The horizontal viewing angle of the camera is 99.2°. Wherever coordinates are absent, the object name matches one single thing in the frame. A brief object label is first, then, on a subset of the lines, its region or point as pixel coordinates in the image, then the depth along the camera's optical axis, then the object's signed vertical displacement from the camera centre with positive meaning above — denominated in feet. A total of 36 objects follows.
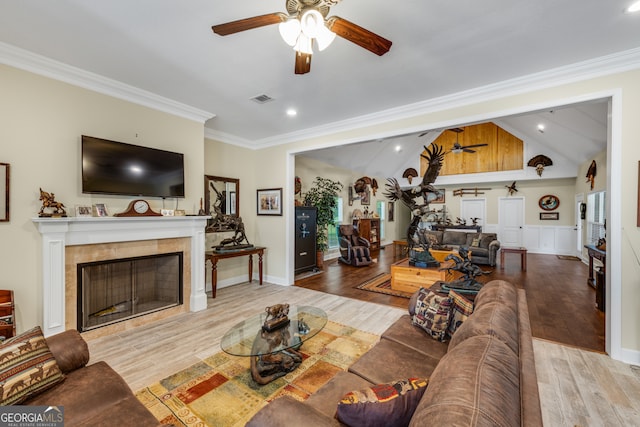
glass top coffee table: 6.85 -3.41
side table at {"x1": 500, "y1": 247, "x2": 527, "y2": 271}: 20.94 -3.32
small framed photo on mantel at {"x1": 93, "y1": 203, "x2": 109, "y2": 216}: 9.82 +0.10
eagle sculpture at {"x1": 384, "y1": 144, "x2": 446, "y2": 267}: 13.89 +0.46
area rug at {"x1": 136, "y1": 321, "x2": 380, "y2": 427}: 6.00 -4.45
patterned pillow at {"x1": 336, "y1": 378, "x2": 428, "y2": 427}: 3.25 -2.35
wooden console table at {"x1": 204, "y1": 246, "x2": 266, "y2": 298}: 14.02 -2.32
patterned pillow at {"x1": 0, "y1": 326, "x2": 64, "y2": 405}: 4.18 -2.55
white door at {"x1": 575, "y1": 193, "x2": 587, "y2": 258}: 24.93 -0.96
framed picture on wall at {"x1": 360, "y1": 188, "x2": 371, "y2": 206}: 29.63 +1.61
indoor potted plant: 21.42 +0.31
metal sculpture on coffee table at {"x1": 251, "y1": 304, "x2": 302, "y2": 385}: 6.97 -3.42
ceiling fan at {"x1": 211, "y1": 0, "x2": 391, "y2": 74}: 5.04 +3.59
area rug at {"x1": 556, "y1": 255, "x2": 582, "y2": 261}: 25.03 -4.33
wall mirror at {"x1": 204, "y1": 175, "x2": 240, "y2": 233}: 15.31 +0.65
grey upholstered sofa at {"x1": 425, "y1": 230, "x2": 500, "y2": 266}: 22.11 -2.74
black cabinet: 19.15 -1.92
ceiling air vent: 11.12 +4.72
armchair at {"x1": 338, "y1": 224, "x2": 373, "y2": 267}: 22.77 -3.05
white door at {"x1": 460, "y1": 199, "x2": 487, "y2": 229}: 32.22 +0.23
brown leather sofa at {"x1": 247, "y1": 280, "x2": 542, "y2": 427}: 2.55 -1.96
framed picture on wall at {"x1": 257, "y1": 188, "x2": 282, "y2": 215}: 16.94 +0.69
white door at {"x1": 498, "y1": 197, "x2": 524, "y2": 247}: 30.22 -0.92
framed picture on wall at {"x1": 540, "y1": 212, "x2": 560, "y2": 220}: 28.41 -0.32
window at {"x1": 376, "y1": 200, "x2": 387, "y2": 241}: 33.39 +0.11
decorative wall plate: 28.49 +1.04
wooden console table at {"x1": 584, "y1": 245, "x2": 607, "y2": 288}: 12.02 -2.14
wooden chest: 14.17 -3.46
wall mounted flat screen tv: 9.68 +1.65
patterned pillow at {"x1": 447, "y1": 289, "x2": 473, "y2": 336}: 6.49 -2.40
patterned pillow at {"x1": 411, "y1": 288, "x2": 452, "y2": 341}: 6.56 -2.56
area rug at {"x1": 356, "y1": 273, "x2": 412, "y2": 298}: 14.82 -4.43
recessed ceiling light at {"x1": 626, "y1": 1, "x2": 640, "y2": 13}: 6.33 +4.83
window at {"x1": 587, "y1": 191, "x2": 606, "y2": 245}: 19.86 -0.34
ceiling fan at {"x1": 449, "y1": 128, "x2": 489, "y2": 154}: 24.21 +5.79
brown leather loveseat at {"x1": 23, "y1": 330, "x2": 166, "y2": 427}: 4.02 -3.03
